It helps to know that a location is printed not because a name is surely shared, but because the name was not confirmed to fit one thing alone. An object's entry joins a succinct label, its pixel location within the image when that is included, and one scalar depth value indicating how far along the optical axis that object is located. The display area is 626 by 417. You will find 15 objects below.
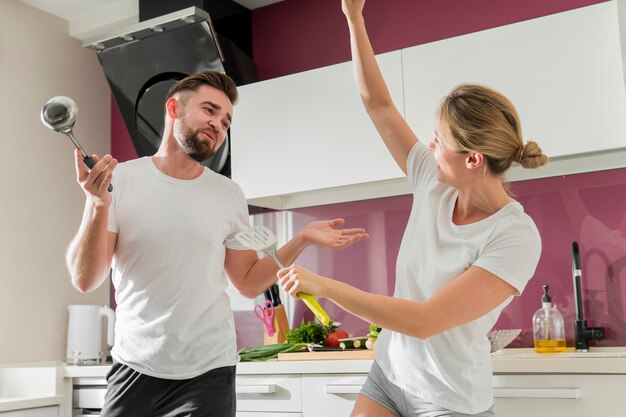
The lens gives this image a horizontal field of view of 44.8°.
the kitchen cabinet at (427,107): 2.54
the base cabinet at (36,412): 2.99
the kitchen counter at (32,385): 3.12
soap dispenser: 2.72
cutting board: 2.62
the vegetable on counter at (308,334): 3.04
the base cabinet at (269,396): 2.67
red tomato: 2.94
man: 1.88
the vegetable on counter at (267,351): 2.87
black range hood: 3.24
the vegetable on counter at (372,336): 2.70
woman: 1.54
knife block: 3.31
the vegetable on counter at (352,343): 2.76
